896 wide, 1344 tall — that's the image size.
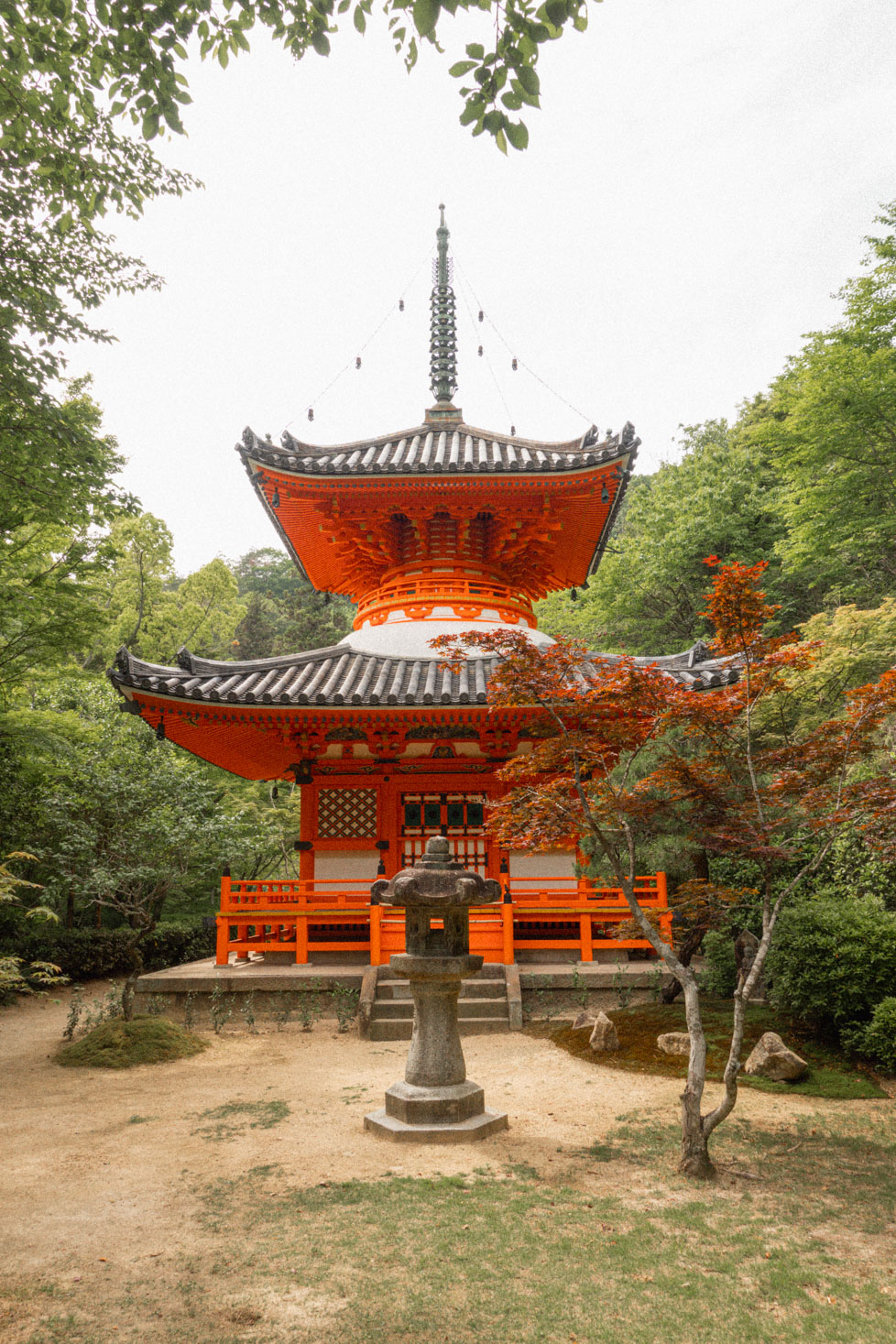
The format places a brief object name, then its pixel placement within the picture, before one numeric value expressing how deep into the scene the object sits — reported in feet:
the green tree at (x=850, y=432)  55.11
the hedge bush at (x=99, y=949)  55.88
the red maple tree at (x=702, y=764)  17.84
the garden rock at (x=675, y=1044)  26.66
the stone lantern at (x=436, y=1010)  19.94
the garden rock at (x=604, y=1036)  27.86
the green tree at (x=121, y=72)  12.87
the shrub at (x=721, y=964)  33.53
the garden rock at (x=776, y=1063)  23.40
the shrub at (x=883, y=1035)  22.85
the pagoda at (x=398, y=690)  36.40
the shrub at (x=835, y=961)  24.09
